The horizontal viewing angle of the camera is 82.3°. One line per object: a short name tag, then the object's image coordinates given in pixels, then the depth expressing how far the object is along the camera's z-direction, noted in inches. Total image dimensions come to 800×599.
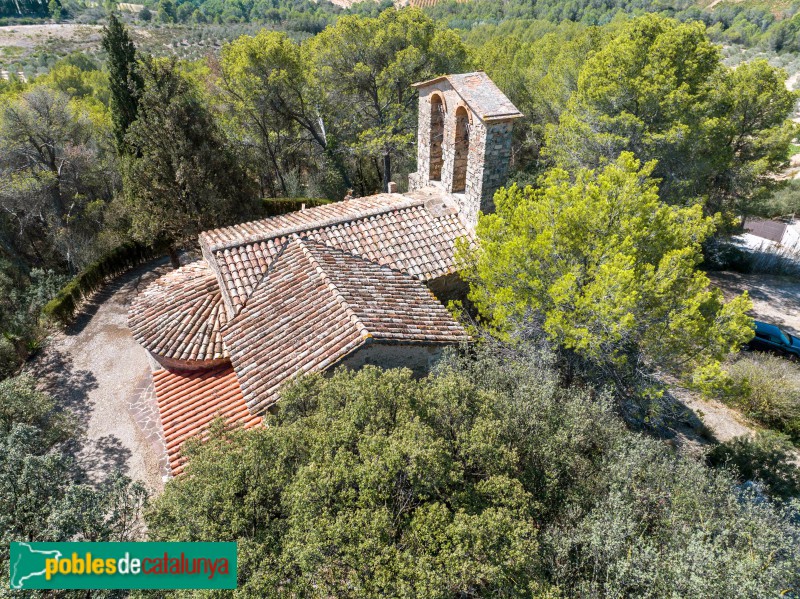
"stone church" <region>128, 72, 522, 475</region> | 342.0
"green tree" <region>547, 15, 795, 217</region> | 617.3
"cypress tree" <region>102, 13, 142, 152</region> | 727.1
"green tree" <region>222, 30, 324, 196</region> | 896.3
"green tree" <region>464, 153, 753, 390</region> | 322.0
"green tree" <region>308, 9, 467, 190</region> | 871.7
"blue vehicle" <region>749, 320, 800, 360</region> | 647.1
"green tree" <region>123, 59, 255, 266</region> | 650.2
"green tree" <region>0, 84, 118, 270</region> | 847.7
